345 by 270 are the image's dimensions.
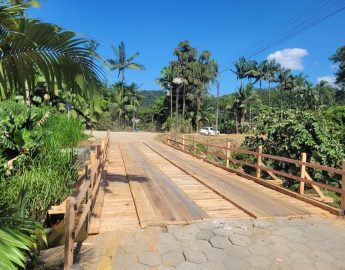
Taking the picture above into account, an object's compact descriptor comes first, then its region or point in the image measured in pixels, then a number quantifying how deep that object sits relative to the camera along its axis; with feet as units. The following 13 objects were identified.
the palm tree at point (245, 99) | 171.12
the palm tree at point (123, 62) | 165.48
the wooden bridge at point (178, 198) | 18.47
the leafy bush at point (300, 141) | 38.70
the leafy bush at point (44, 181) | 20.70
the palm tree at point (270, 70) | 216.13
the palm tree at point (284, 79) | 228.22
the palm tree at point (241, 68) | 203.21
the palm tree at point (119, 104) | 175.83
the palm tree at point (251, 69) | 205.25
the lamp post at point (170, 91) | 169.17
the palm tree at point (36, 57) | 13.60
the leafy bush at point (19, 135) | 27.78
